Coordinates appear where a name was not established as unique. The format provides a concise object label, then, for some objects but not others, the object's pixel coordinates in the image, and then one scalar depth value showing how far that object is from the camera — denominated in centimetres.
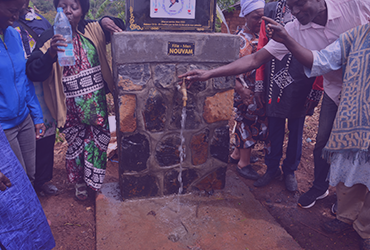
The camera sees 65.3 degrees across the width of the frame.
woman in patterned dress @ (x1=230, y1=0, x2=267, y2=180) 303
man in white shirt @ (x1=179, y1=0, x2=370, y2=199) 215
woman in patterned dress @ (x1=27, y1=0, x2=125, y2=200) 231
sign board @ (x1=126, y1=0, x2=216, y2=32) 226
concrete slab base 221
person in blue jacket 198
